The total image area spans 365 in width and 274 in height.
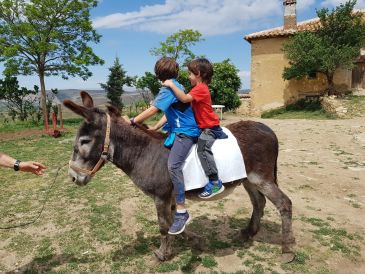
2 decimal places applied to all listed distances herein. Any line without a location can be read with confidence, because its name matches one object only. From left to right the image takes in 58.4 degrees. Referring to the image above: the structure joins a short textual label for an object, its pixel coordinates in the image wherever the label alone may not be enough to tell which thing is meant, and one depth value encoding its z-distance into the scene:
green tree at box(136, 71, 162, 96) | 29.81
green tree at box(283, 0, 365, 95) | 22.23
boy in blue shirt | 3.63
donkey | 3.69
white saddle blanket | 3.81
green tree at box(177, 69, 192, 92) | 25.55
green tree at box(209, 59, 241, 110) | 21.88
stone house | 25.98
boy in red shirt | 3.76
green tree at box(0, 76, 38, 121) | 23.30
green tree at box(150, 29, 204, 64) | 31.05
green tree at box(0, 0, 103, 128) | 20.19
